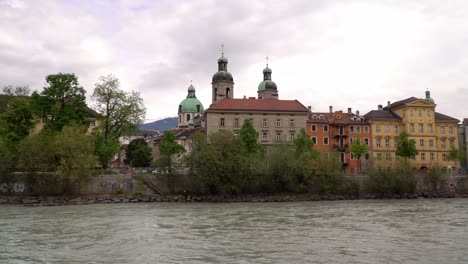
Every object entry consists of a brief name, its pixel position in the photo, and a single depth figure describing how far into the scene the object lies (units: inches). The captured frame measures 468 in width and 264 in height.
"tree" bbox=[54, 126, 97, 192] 1763.0
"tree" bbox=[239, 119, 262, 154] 2259.8
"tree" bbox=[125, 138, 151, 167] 3142.2
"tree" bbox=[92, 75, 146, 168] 2062.0
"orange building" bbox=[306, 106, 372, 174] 2743.6
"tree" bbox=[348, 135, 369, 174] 2529.5
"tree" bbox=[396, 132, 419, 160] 2564.0
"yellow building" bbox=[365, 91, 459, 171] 2795.3
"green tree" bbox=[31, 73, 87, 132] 1955.0
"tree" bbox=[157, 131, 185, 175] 2066.8
